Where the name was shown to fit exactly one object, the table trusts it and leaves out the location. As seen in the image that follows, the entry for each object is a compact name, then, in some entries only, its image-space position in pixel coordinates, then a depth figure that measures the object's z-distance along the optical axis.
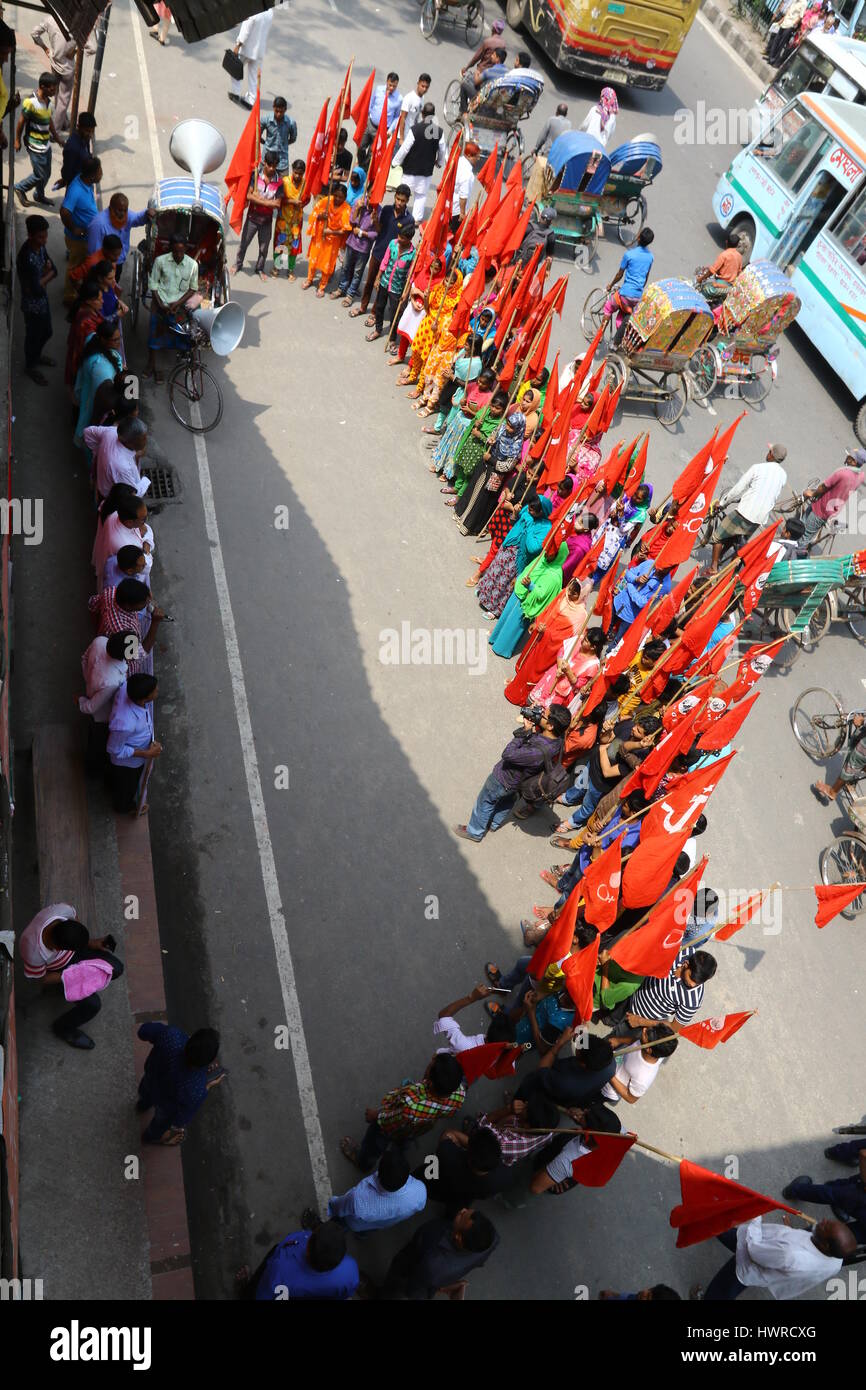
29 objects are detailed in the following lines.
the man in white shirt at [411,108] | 14.15
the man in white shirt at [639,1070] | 7.11
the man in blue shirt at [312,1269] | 5.01
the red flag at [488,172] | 12.53
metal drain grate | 10.06
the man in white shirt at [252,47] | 14.06
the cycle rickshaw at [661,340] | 12.18
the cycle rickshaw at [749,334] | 13.62
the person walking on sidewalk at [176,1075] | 5.61
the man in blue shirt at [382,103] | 13.72
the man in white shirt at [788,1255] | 5.95
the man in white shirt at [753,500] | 11.26
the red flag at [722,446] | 9.72
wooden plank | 6.70
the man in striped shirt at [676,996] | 7.05
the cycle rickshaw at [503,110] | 15.13
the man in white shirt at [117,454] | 8.40
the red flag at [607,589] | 9.92
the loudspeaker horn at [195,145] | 10.42
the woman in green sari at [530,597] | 9.56
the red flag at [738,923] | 7.41
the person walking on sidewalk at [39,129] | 11.05
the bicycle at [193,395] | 10.66
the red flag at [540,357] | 10.27
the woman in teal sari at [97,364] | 9.04
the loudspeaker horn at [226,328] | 10.60
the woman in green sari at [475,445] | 10.68
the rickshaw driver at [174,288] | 10.24
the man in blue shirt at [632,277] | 12.79
